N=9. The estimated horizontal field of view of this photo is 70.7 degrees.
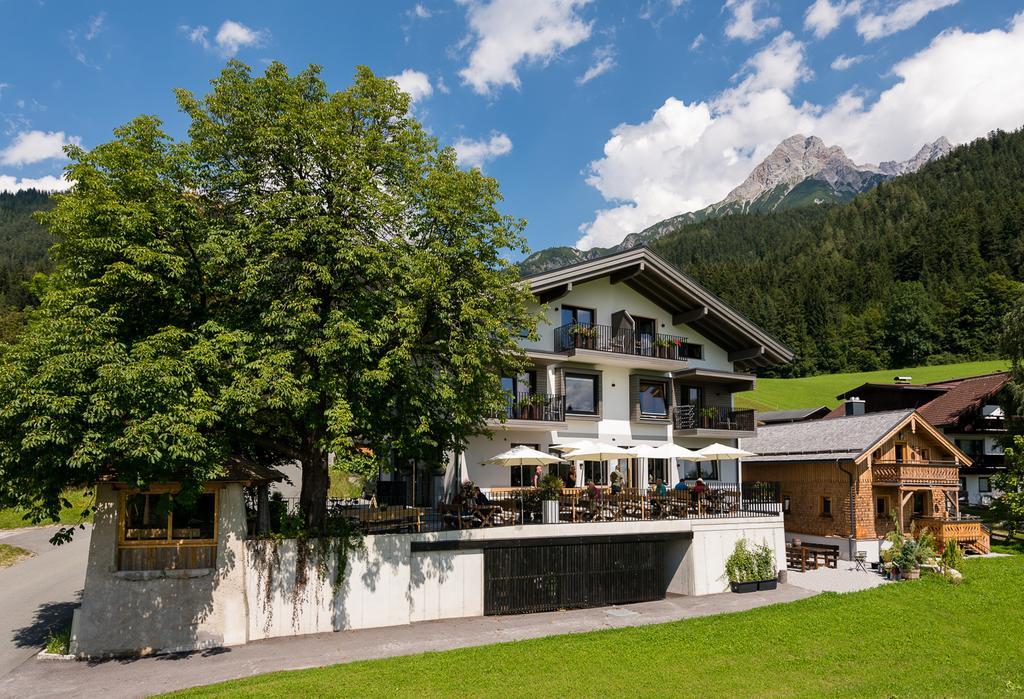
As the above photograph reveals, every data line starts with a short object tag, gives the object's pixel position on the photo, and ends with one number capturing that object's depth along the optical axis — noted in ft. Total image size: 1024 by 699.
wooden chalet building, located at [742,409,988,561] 98.89
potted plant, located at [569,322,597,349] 90.22
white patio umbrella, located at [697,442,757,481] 84.37
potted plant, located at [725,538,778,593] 77.15
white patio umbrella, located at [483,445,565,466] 72.64
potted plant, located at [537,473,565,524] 70.23
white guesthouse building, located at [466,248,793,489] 88.12
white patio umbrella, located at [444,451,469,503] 81.87
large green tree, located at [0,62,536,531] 47.39
